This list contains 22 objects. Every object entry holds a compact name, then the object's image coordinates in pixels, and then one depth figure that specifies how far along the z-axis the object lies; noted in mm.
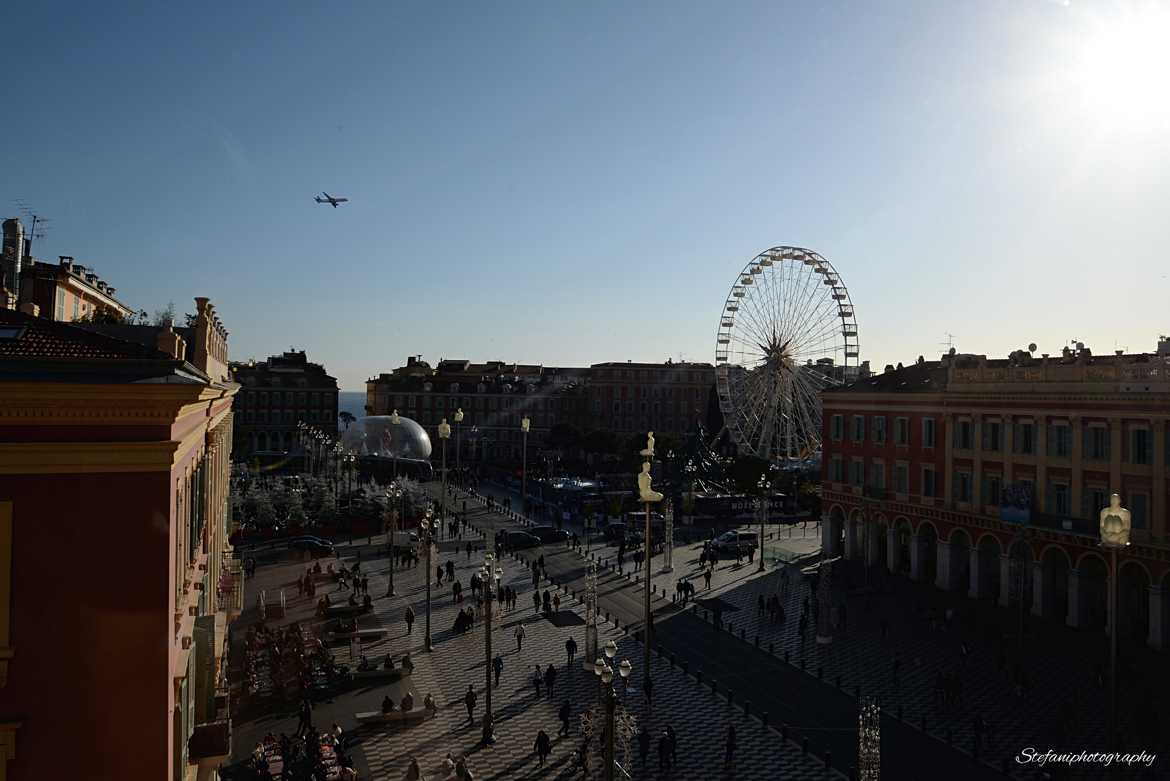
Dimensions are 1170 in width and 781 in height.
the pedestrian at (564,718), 23266
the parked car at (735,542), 50219
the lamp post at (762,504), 46359
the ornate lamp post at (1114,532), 16859
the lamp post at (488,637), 22719
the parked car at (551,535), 54188
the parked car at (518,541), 52281
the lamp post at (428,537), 31219
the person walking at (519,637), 31203
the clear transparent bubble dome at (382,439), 75188
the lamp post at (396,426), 74112
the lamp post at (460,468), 88812
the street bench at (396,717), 23828
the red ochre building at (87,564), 8844
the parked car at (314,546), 48719
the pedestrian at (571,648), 29453
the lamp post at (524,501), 68412
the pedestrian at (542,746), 21094
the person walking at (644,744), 21422
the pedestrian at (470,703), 23906
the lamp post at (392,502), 40153
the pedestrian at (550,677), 26422
